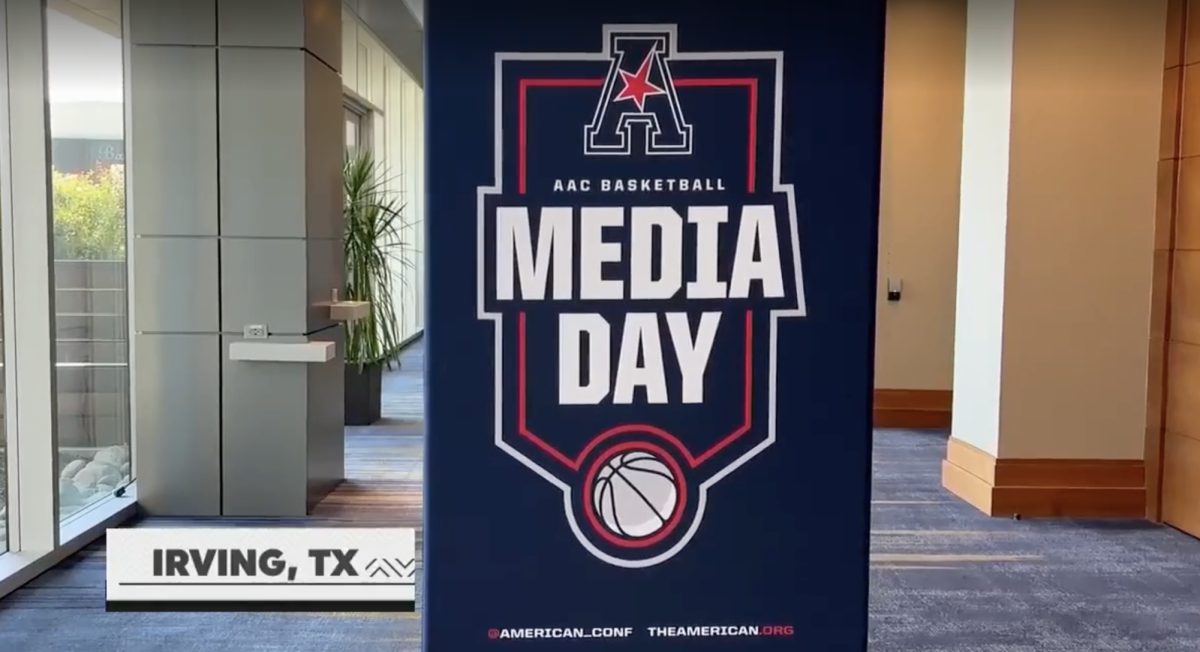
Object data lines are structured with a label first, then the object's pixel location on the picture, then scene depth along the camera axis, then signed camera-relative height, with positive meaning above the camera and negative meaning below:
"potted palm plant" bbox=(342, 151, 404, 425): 6.46 -0.14
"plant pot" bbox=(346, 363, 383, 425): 6.80 -0.88
